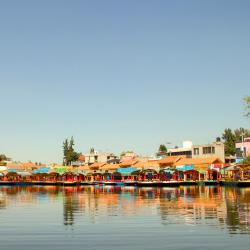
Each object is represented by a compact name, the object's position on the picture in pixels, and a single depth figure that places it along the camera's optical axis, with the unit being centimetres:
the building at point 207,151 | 11312
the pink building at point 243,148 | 11444
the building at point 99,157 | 16312
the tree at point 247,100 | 6219
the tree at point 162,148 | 16551
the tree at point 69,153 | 16788
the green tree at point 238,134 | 14412
